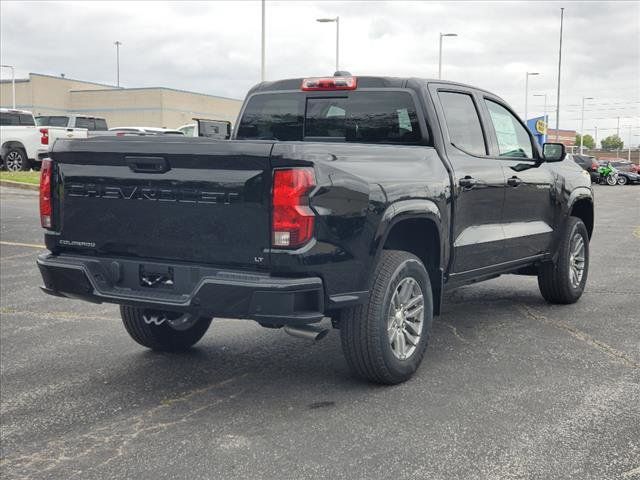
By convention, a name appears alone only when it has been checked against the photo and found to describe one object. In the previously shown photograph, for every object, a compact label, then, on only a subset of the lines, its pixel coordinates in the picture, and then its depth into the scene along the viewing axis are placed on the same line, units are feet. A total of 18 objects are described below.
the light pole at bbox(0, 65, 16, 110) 195.26
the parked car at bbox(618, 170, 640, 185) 138.00
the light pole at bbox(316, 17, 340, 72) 135.66
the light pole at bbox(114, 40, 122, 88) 336.29
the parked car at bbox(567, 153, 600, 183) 134.00
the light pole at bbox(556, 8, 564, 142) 164.67
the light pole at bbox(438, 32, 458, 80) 163.51
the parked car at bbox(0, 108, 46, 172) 84.74
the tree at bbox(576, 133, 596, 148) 630.50
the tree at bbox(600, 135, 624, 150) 564.71
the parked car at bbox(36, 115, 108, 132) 103.91
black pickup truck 13.76
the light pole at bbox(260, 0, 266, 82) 98.38
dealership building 206.08
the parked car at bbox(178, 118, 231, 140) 93.21
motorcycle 137.28
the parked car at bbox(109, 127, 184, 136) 95.35
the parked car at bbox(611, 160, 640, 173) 142.00
